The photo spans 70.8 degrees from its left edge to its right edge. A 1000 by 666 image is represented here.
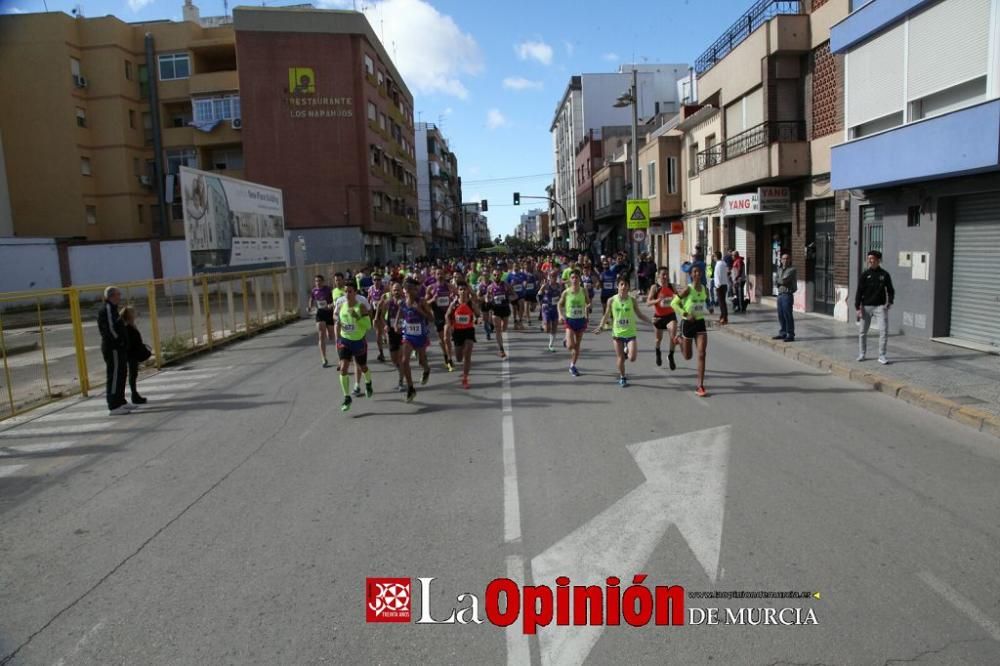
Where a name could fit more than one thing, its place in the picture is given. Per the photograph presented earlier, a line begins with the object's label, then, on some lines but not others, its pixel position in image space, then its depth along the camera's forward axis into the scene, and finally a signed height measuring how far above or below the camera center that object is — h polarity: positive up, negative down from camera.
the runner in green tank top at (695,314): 9.55 -1.01
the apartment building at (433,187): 87.62 +8.45
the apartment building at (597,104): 65.94 +14.43
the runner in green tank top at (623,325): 10.34 -1.18
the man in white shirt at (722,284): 17.68 -1.11
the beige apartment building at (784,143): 17.22 +2.53
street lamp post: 28.39 +4.76
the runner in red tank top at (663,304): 11.49 -0.99
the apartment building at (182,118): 41.69 +8.91
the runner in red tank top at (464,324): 10.92 -1.12
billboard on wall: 19.31 +1.22
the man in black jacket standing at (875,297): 10.89 -0.99
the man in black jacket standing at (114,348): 10.05 -1.14
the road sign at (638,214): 27.47 +1.18
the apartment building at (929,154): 11.10 +1.33
